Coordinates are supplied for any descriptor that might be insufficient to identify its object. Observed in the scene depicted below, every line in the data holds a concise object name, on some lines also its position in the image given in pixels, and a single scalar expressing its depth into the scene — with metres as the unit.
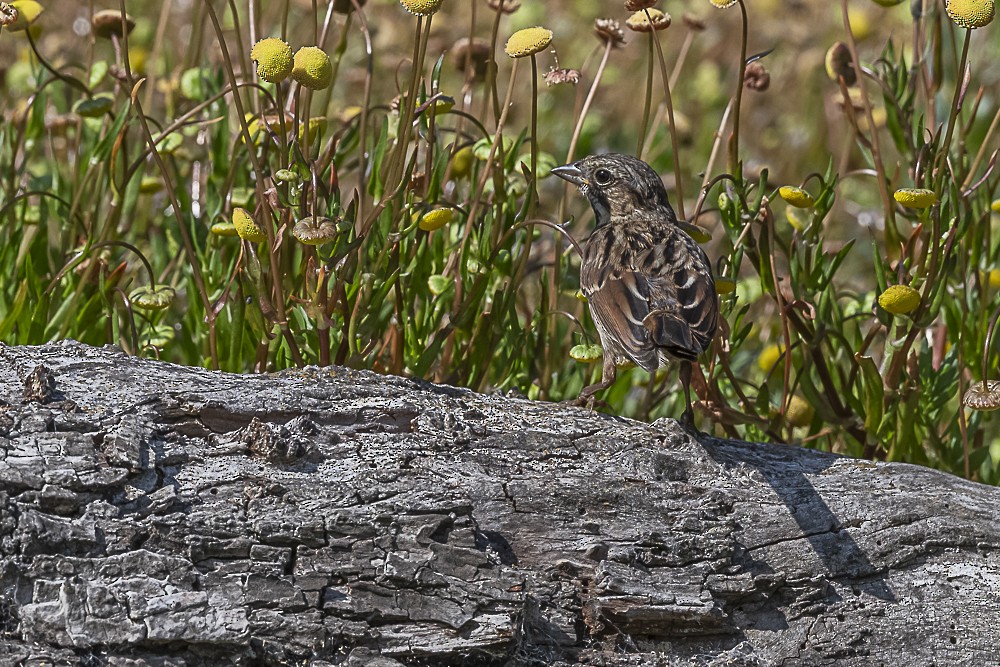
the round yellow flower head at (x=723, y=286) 7.20
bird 6.25
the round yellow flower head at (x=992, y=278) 8.72
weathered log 5.03
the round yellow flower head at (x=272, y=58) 6.02
